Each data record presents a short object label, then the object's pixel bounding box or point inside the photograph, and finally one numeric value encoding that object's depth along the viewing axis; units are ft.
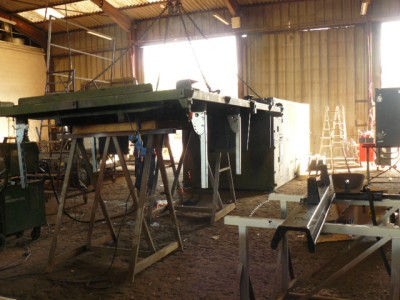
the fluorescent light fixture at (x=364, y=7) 32.71
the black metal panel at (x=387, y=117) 17.97
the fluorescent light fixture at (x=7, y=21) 41.24
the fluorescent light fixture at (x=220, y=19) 37.93
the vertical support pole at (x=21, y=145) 10.91
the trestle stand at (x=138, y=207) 10.15
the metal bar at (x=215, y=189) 15.67
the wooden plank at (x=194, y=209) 16.70
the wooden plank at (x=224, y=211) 16.12
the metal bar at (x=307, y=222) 5.75
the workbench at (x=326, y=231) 6.17
